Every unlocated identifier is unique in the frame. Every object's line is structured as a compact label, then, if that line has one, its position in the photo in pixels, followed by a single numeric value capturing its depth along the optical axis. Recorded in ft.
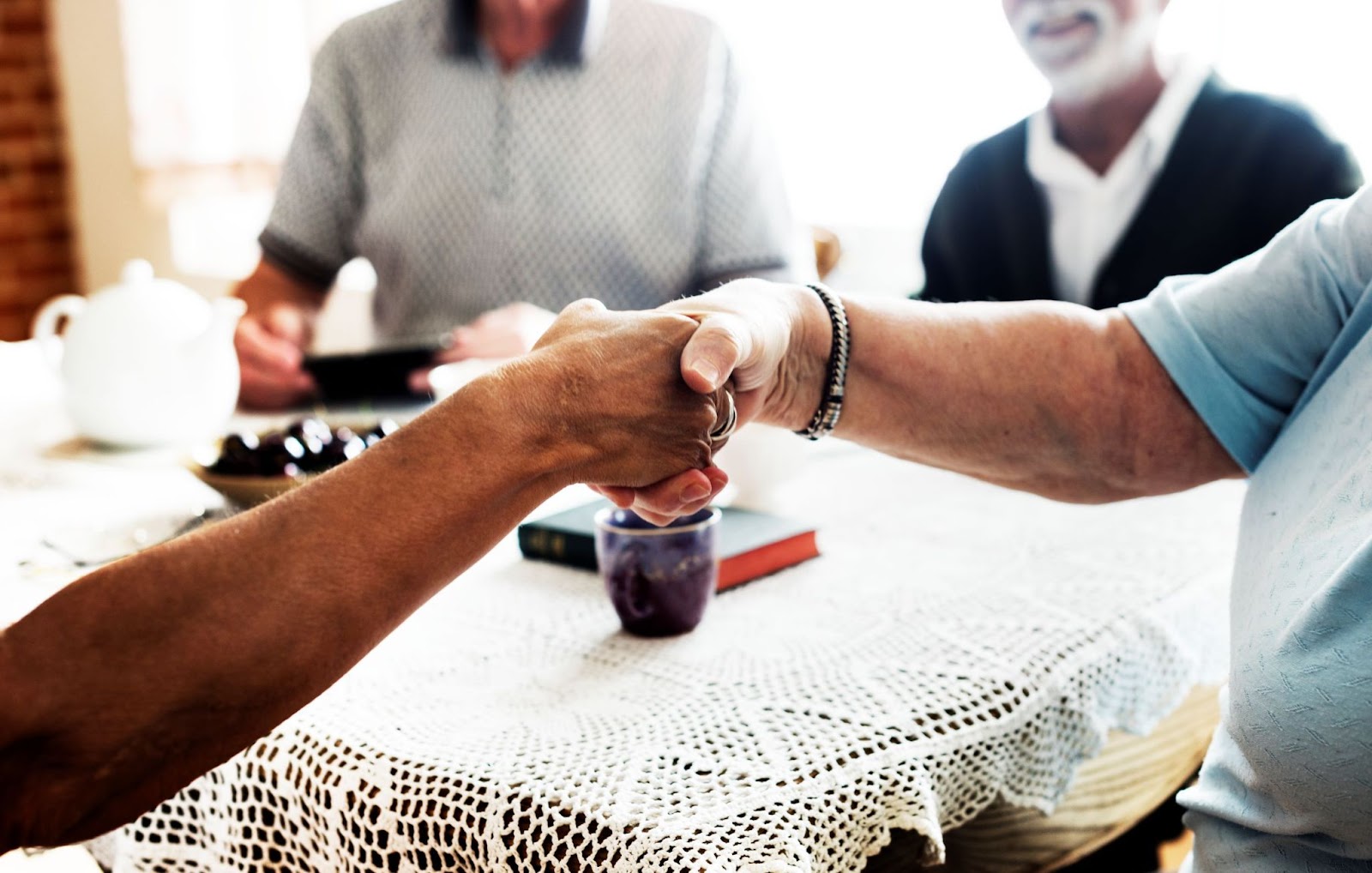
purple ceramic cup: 2.59
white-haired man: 4.83
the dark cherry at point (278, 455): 3.31
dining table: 2.01
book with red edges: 2.96
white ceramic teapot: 3.96
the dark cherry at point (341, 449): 3.42
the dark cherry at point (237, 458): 3.31
